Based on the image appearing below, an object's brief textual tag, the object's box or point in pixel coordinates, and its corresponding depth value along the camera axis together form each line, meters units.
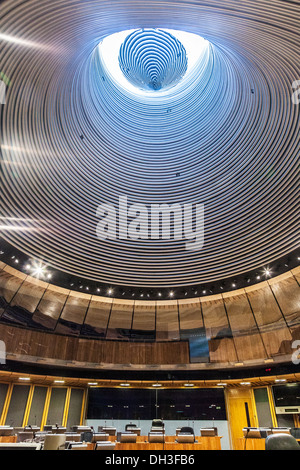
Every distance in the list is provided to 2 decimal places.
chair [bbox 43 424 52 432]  10.82
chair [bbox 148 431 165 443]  9.21
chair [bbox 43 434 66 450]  3.71
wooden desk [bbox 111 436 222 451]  8.96
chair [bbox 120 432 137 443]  8.97
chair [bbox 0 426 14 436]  9.17
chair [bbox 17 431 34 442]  8.19
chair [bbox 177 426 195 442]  9.02
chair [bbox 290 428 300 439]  9.69
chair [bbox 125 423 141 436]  10.30
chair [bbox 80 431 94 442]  9.17
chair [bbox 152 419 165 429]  10.87
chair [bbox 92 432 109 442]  8.90
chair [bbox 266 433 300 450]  3.07
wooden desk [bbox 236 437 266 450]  8.95
